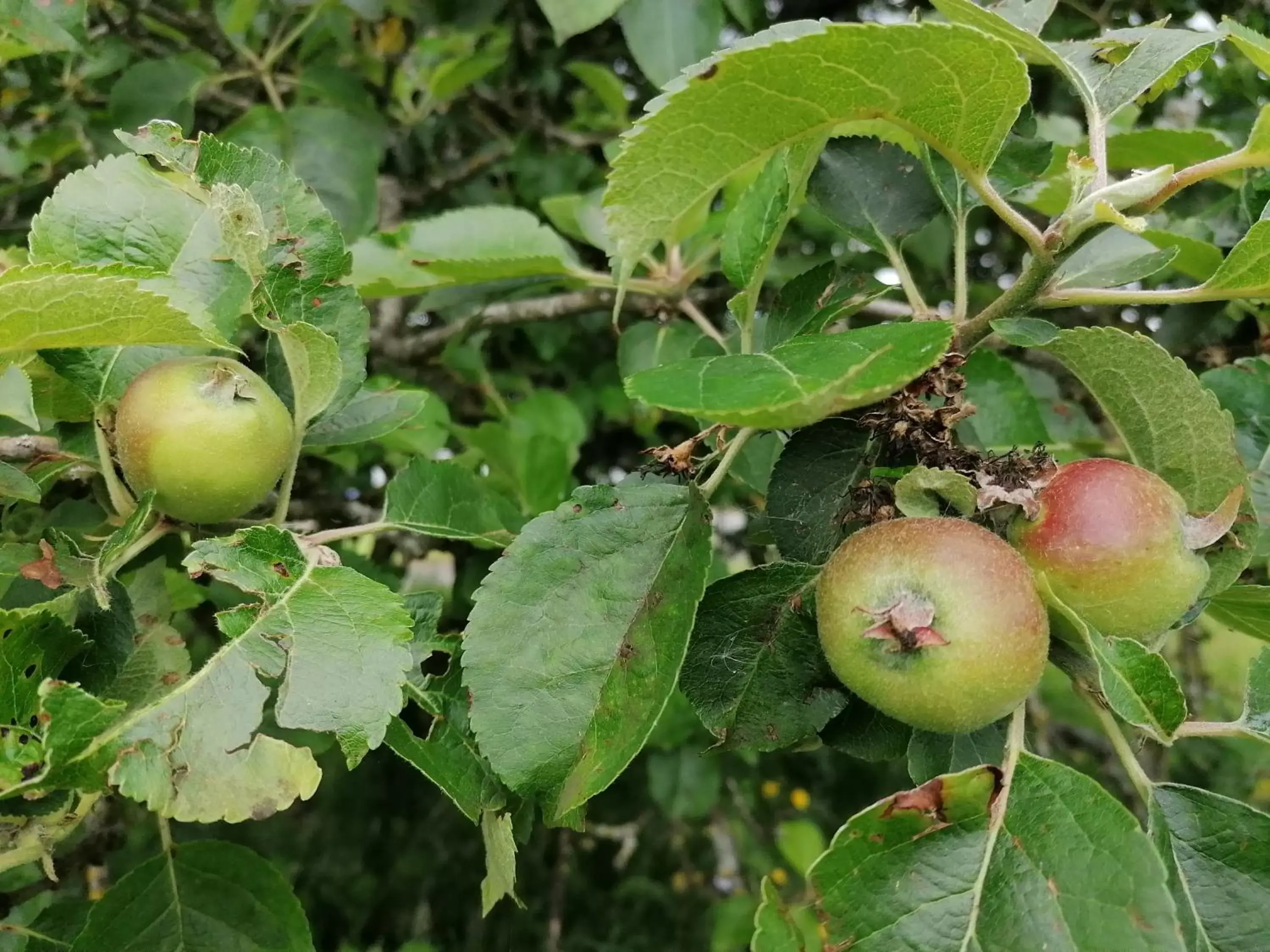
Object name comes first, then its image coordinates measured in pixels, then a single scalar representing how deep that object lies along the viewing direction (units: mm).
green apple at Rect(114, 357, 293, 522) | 202
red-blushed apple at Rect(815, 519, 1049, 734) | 169
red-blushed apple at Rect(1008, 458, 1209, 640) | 182
